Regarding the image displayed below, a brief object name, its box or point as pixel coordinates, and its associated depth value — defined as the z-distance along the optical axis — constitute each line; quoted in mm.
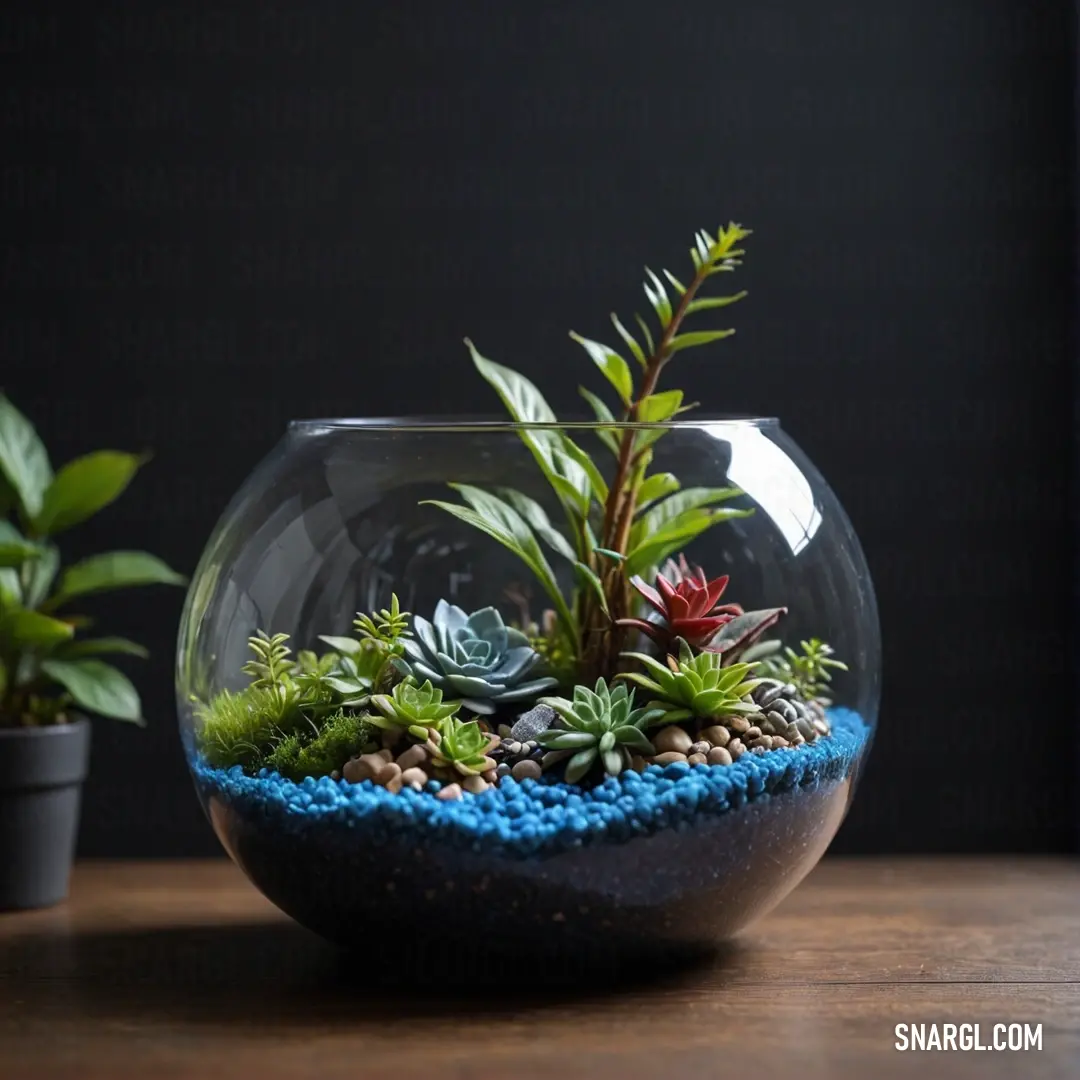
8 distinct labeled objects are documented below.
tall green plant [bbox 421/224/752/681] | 1034
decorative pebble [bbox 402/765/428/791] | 939
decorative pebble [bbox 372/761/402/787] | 945
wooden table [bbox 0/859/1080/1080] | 876
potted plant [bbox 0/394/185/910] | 1231
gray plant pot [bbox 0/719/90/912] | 1229
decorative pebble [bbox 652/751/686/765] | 959
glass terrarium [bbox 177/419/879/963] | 923
